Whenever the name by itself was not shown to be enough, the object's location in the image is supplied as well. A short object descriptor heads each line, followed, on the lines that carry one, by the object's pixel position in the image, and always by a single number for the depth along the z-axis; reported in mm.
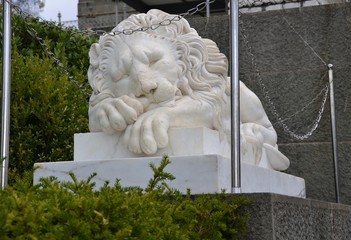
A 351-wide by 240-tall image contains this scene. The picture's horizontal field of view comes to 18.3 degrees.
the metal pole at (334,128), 11396
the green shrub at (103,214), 4430
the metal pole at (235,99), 7013
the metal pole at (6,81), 7712
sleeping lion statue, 7688
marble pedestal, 7195
